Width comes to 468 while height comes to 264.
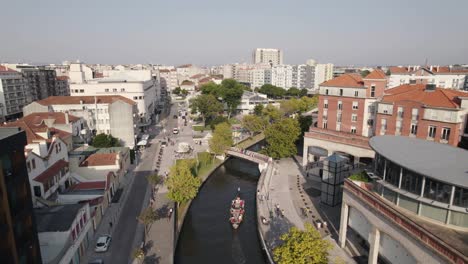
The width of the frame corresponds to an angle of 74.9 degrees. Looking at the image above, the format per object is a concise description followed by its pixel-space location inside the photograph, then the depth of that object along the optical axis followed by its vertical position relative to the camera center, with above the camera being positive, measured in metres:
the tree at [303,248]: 19.47 -11.32
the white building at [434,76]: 84.25 -1.30
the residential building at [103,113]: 55.25 -7.83
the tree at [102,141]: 48.84 -11.37
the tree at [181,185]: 32.94 -12.34
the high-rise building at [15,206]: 16.19 -7.58
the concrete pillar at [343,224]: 25.36 -12.65
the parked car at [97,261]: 23.78 -14.70
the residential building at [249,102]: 102.06 -10.66
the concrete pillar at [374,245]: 21.30 -12.02
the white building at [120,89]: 74.81 -4.76
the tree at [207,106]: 83.94 -9.69
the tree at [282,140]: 48.59 -10.92
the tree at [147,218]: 27.97 -13.42
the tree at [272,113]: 78.56 -10.99
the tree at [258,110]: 87.44 -11.15
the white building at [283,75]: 155.50 -2.36
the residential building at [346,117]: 40.16 -6.71
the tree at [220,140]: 52.53 -11.94
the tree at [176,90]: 156.43 -10.25
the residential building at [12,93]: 79.03 -6.63
